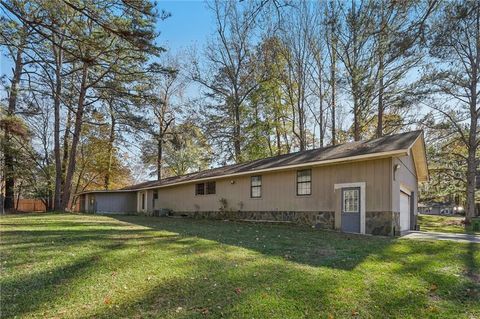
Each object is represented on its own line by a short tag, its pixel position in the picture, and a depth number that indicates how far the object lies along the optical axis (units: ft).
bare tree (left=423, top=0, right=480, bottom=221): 55.22
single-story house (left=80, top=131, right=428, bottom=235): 35.19
